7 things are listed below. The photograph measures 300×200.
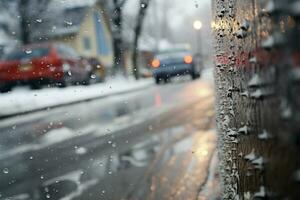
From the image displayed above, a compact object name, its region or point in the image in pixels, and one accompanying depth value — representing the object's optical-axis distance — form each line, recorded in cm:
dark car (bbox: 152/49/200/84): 1827
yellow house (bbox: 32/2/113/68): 2927
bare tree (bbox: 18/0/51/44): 2343
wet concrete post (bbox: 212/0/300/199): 80
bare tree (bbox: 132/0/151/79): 2371
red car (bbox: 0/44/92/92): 1320
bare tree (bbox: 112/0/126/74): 2140
